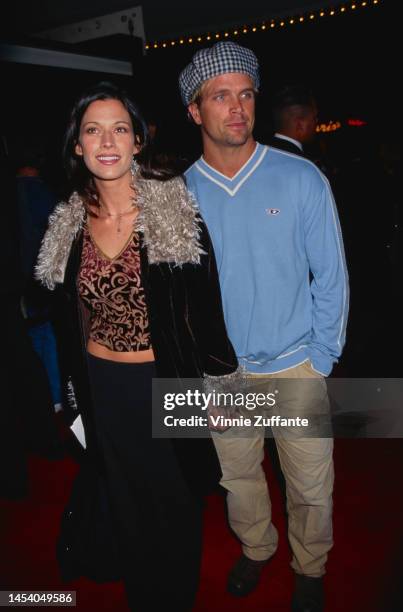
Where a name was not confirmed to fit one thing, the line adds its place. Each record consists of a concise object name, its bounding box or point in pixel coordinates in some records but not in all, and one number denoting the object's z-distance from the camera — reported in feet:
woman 5.44
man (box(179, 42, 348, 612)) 5.59
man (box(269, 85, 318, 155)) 9.53
